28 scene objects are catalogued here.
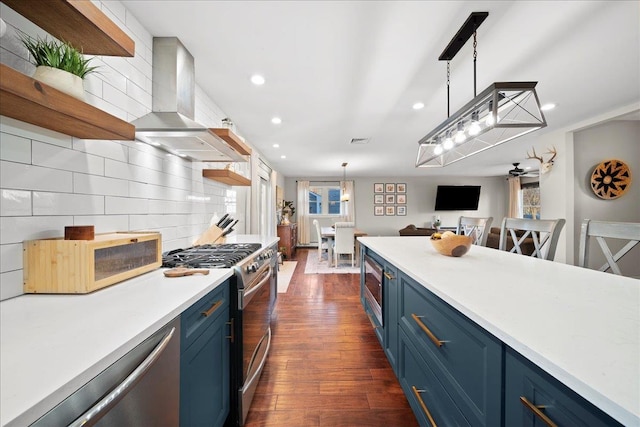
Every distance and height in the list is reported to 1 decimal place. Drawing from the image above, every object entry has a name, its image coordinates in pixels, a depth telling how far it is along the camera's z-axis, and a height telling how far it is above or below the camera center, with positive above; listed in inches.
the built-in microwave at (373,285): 72.3 -23.5
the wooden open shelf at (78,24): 31.2 +26.1
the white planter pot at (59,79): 31.0 +17.2
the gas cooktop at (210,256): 50.8 -10.1
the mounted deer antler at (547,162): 146.3 +32.2
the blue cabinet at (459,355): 27.0 -19.3
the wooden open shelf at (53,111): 25.0 +12.7
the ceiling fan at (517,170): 244.8 +45.7
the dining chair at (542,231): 61.9 -4.2
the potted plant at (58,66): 31.1 +19.6
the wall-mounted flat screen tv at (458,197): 320.8 +23.3
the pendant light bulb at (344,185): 274.9 +38.2
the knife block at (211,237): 79.7 -7.6
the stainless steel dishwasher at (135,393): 17.4 -15.0
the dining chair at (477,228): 91.0 -5.0
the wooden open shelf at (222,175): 88.5 +14.3
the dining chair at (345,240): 198.7 -20.7
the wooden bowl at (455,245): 60.3 -7.4
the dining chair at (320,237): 223.1 -20.7
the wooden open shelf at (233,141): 68.1 +22.0
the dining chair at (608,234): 44.3 -3.7
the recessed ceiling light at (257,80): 84.4 +47.3
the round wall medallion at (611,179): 132.2 +19.6
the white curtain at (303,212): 319.6 +2.2
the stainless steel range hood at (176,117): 54.8 +22.6
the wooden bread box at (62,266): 33.9 -7.4
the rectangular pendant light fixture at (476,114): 53.5 +26.1
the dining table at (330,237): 206.1 -19.4
